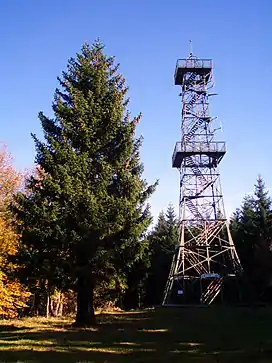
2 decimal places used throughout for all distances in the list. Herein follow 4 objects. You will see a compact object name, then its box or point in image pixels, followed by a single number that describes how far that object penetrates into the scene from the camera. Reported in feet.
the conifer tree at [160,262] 144.36
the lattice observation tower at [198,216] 92.53
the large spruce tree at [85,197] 50.29
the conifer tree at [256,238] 100.12
